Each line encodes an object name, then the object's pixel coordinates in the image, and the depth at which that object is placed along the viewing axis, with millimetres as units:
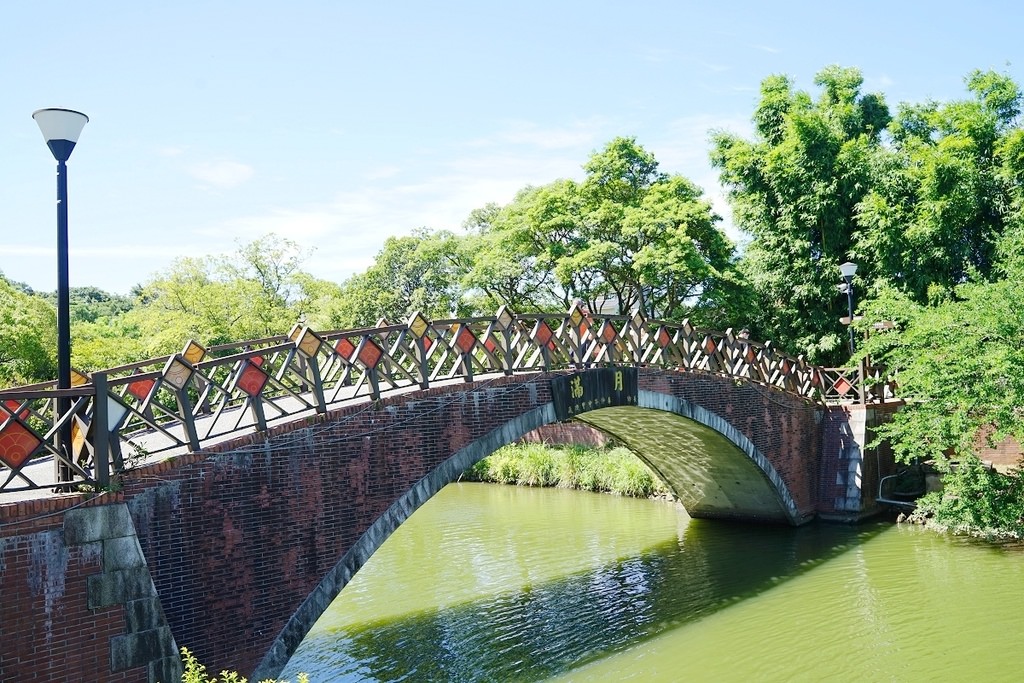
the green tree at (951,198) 19594
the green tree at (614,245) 21578
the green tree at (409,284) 29375
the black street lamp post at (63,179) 6578
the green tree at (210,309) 24500
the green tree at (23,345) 22953
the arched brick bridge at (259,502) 6645
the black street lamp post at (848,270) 17380
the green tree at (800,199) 22062
